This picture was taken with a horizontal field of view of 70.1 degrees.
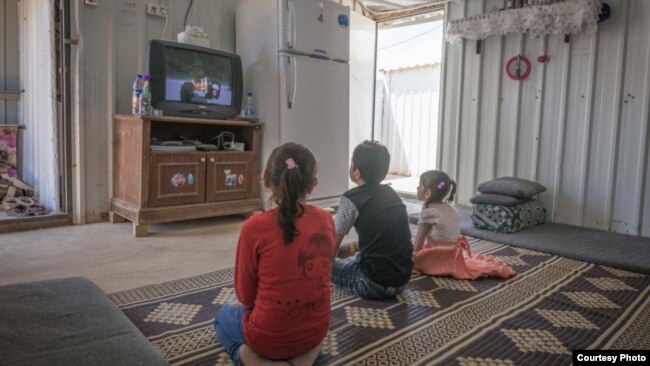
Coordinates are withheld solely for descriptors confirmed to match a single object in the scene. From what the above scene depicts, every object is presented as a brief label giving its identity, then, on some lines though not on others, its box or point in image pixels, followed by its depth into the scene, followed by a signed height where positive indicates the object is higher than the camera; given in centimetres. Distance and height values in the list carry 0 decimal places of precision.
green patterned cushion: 350 -52
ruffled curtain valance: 363 +111
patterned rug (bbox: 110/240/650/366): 160 -70
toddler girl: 244 -49
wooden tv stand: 322 -25
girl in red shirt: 133 -36
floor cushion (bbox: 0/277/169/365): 138 -64
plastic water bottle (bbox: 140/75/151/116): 324 +28
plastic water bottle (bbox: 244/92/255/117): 400 +32
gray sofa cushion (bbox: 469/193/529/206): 352 -38
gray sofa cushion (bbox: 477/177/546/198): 358 -29
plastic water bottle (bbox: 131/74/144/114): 333 +34
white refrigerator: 388 +61
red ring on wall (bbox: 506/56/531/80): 414 +74
